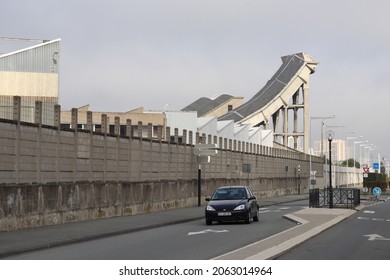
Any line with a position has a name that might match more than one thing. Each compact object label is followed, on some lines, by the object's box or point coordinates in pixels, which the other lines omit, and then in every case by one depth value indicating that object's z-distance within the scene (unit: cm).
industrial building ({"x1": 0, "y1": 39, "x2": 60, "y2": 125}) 5347
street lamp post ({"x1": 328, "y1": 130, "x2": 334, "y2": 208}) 3906
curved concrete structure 13975
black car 2727
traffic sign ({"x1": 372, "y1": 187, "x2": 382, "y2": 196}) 5841
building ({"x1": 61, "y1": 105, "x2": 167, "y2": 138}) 8651
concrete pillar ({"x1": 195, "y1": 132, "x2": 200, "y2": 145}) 4826
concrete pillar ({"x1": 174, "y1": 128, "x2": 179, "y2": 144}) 4161
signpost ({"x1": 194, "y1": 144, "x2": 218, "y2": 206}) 4212
